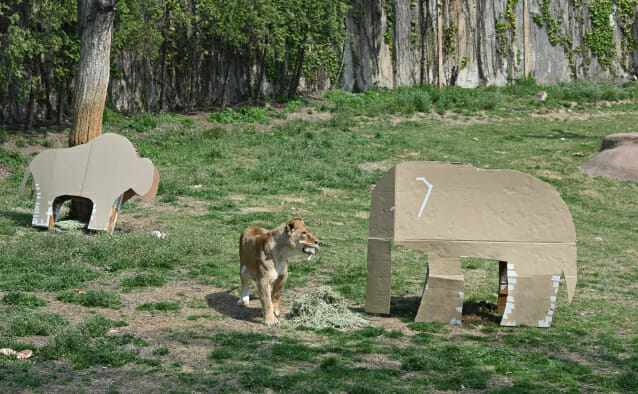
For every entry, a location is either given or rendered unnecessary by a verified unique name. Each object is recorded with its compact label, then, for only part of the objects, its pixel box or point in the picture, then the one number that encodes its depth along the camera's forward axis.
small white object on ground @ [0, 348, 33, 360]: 12.60
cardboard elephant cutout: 15.77
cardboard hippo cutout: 22.42
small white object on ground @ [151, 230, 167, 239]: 21.80
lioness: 15.18
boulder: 34.81
